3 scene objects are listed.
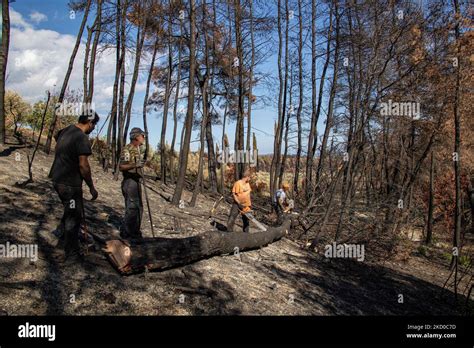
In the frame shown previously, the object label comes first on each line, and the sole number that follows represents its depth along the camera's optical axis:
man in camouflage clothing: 6.19
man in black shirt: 5.02
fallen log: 5.17
